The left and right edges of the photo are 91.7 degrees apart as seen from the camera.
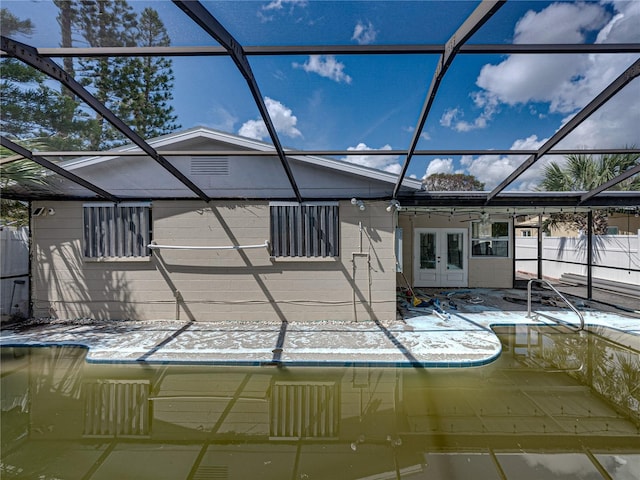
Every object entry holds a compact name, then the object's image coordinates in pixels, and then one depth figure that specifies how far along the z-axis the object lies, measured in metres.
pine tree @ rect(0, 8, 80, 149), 4.37
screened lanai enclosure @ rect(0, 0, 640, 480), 2.81
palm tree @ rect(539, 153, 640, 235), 10.54
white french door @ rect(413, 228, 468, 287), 9.96
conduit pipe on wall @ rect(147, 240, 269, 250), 6.14
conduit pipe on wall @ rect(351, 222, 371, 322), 6.16
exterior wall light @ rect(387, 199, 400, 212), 6.04
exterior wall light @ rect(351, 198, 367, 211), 6.05
